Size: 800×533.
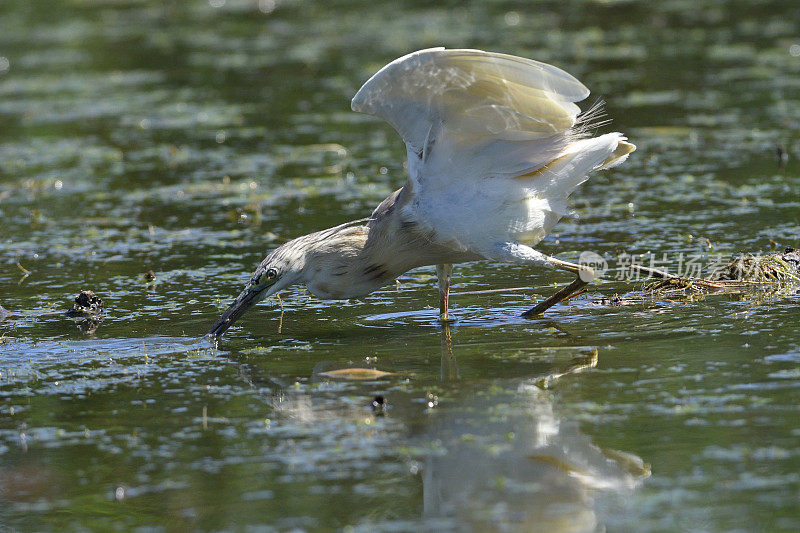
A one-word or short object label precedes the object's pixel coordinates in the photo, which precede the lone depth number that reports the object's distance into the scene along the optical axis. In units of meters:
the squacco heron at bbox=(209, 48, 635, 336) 13.06
